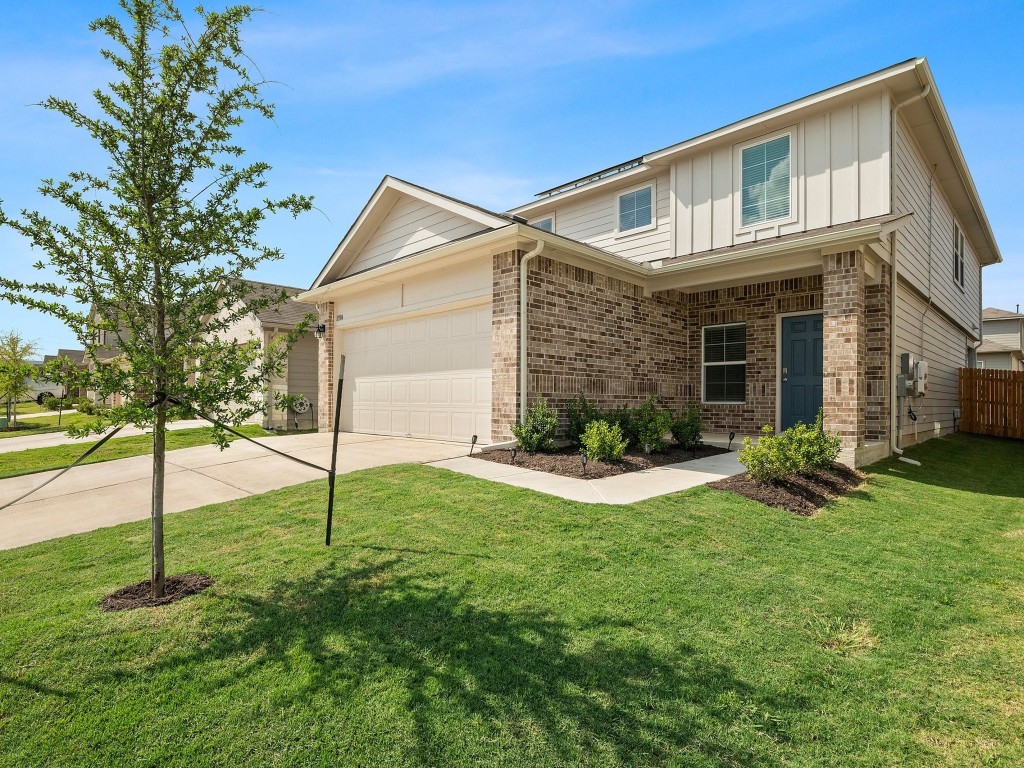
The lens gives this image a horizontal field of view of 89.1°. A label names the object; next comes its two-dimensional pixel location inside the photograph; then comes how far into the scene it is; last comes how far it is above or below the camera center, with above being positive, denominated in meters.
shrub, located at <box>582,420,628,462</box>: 7.33 -0.77
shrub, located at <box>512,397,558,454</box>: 7.97 -0.64
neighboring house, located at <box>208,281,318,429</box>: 15.15 +0.89
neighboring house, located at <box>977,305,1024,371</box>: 25.72 +2.92
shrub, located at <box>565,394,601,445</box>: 8.55 -0.44
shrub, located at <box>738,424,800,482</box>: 6.30 -0.82
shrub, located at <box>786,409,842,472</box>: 6.61 -0.72
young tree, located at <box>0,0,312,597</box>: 3.27 +0.97
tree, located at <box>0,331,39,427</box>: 19.78 +1.29
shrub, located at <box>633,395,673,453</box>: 8.23 -0.60
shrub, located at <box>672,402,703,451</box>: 9.00 -0.69
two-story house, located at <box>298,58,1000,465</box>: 8.42 +2.00
